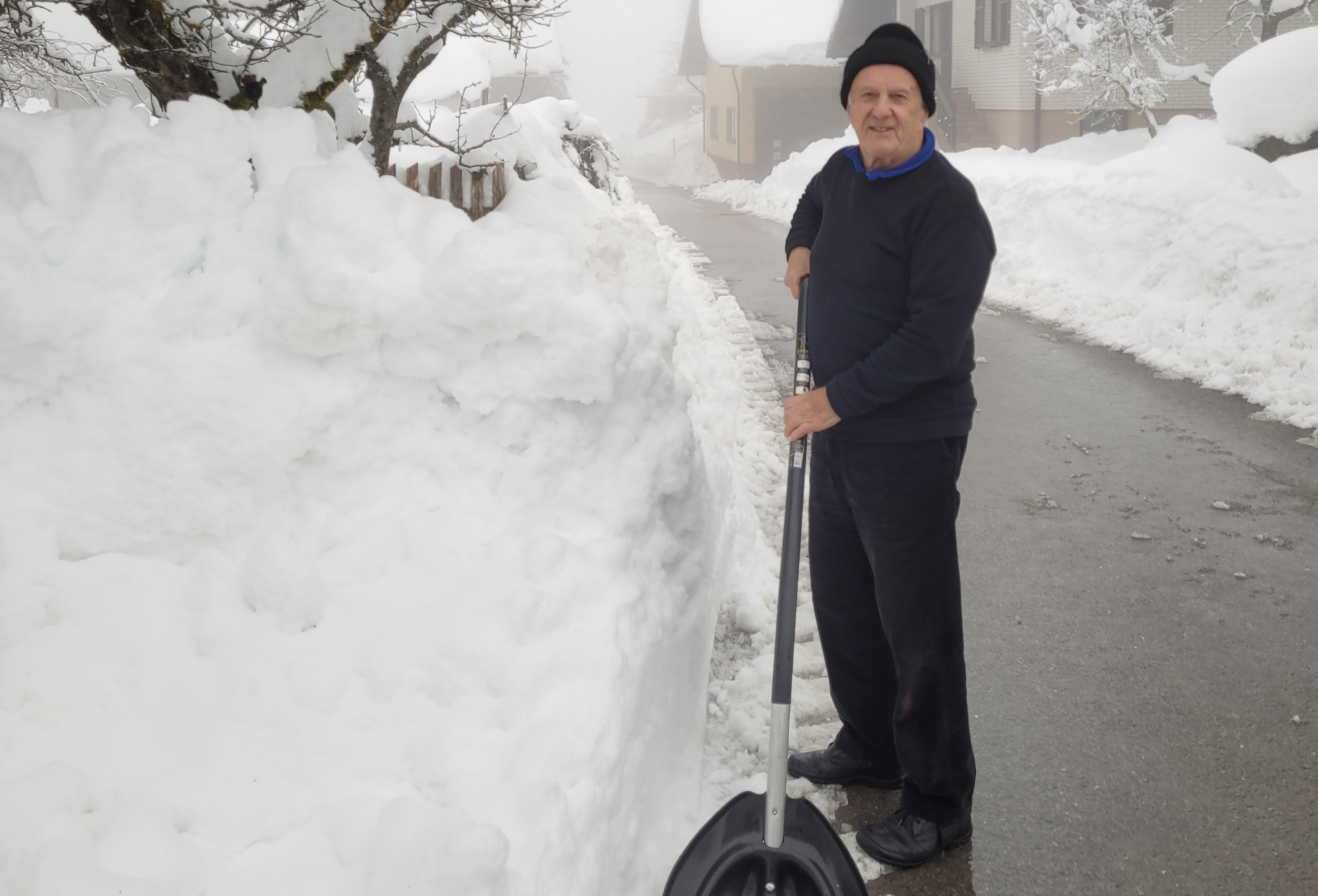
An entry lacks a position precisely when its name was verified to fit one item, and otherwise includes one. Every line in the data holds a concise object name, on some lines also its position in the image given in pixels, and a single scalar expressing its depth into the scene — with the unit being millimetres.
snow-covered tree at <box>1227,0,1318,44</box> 15152
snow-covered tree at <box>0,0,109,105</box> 3809
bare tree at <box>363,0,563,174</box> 3695
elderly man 2441
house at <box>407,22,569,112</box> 20750
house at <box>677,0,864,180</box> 28547
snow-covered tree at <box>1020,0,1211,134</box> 17047
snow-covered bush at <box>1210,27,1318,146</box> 10445
